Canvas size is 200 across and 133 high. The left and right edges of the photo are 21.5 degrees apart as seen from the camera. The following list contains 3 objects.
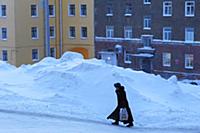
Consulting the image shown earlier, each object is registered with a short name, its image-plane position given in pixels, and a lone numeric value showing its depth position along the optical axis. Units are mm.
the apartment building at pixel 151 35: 45750
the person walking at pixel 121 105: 13359
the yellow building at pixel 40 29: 55531
